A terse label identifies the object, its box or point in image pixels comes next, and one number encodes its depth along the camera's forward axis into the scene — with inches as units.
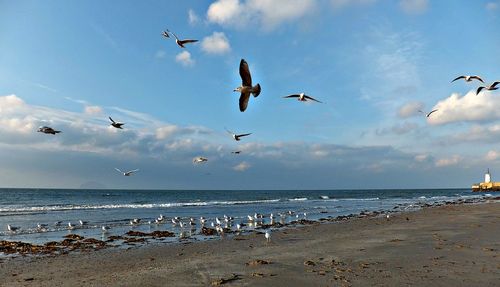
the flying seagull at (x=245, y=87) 272.0
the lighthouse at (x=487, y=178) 4666.8
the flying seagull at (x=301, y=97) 331.3
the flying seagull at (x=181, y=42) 377.4
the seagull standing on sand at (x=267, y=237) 629.0
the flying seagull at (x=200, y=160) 606.2
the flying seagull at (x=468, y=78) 438.9
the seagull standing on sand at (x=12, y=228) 869.0
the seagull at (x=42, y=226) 887.3
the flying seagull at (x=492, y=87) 420.8
